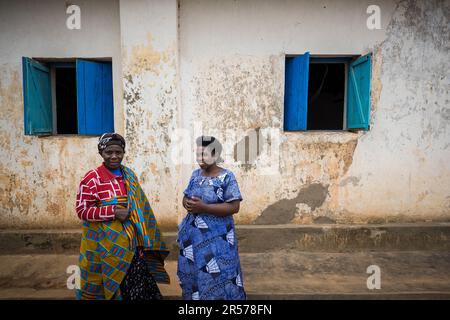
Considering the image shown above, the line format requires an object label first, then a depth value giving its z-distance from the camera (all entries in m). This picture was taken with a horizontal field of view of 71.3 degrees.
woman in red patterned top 2.40
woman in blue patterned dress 2.53
